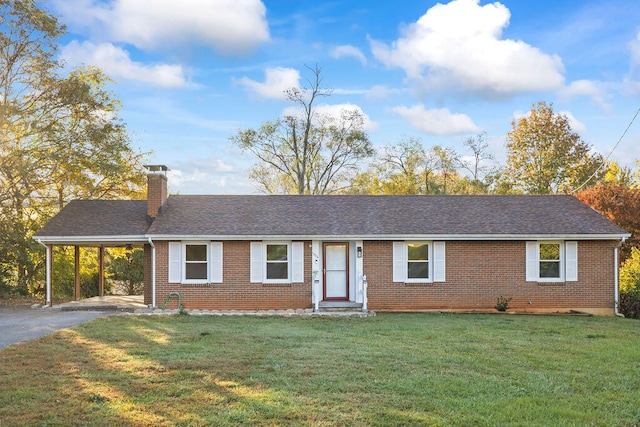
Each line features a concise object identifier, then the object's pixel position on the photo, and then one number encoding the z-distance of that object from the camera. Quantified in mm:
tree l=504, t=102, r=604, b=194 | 38438
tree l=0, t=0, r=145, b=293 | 21234
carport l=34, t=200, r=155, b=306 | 17656
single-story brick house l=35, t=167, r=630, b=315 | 17609
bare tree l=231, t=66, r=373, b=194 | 41375
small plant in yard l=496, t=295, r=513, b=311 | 17594
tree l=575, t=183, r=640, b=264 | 21594
